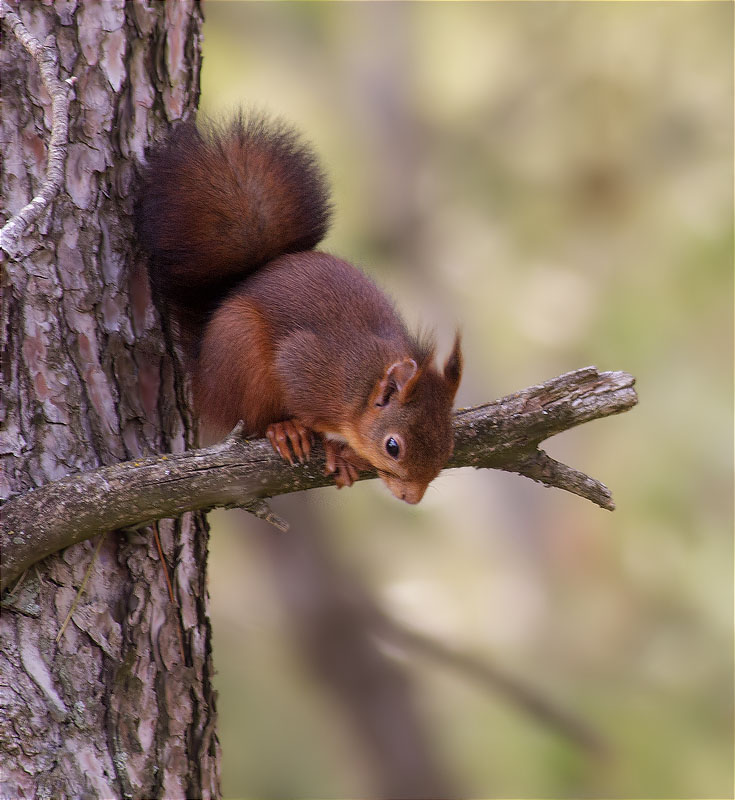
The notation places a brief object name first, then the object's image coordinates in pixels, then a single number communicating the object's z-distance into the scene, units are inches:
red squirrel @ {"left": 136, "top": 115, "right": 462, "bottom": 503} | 203.9
